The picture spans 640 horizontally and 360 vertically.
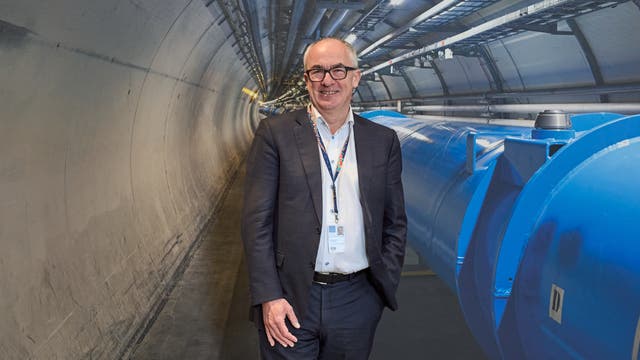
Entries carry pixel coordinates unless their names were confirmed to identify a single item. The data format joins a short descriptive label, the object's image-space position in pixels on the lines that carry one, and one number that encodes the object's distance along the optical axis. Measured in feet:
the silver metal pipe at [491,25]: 18.26
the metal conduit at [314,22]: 26.21
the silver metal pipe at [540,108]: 19.27
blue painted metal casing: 4.84
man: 6.24
